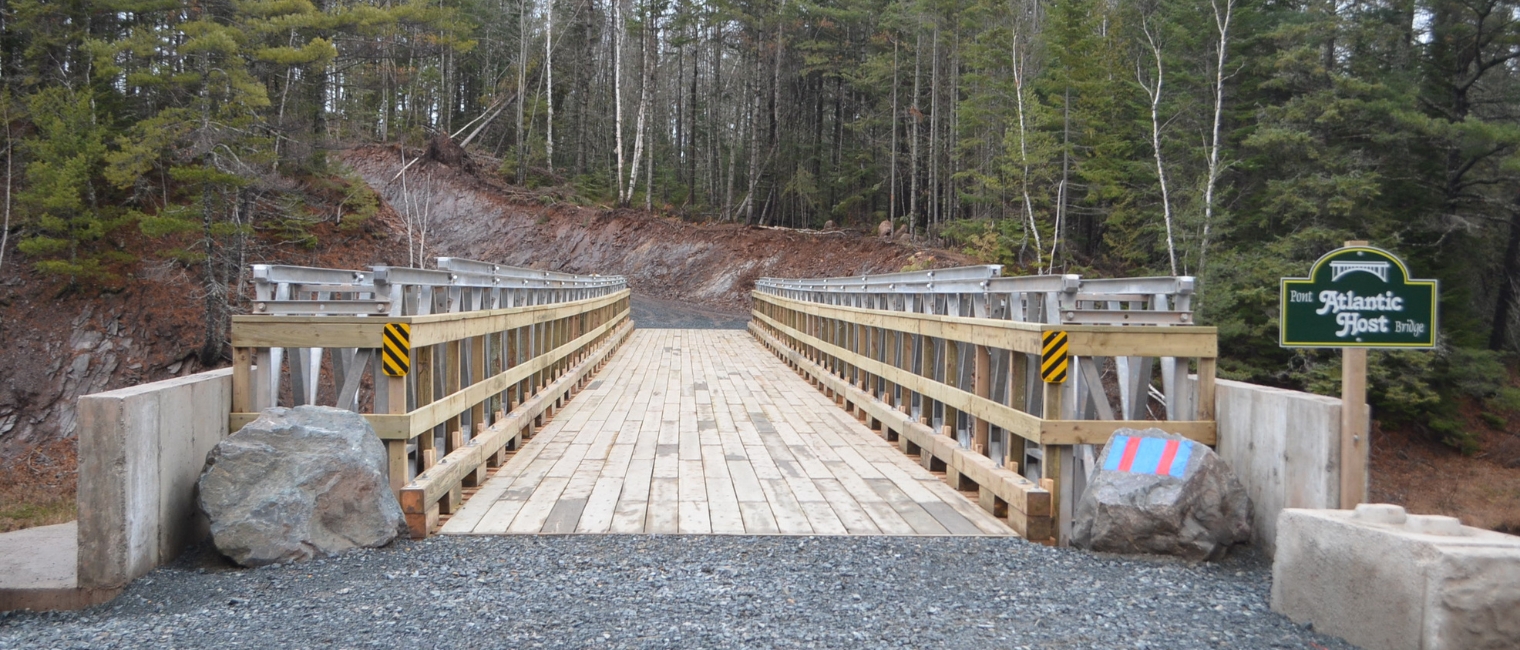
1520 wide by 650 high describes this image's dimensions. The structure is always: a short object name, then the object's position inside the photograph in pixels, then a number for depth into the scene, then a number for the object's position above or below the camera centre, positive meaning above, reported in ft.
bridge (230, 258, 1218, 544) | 16.29 -2.57
